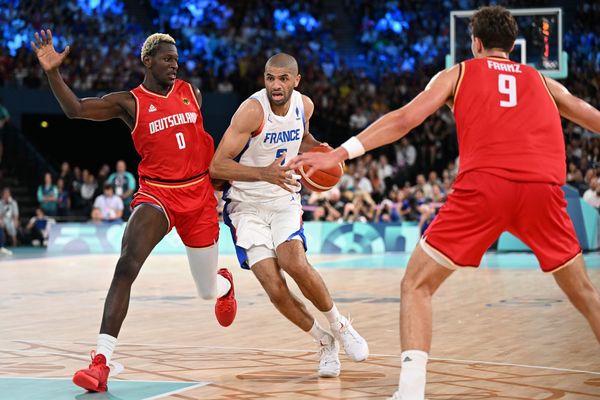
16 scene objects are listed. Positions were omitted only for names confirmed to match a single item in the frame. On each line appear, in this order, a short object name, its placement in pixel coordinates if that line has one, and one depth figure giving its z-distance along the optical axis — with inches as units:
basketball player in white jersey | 242.8
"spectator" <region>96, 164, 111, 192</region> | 884.0
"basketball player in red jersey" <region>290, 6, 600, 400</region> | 177.9
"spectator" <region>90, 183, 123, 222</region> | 786.2
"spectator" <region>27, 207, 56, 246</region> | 861.8
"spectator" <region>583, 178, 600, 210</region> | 701.3
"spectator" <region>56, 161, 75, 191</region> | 884.0
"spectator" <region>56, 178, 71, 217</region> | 871.1
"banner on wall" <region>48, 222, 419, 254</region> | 738.8
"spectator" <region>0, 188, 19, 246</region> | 828.6
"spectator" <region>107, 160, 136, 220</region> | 795.4
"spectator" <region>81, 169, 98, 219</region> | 879.1
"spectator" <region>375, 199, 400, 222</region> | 770.2
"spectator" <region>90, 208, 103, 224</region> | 785.6
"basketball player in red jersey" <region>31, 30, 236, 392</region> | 234.5
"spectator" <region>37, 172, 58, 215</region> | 858.8
